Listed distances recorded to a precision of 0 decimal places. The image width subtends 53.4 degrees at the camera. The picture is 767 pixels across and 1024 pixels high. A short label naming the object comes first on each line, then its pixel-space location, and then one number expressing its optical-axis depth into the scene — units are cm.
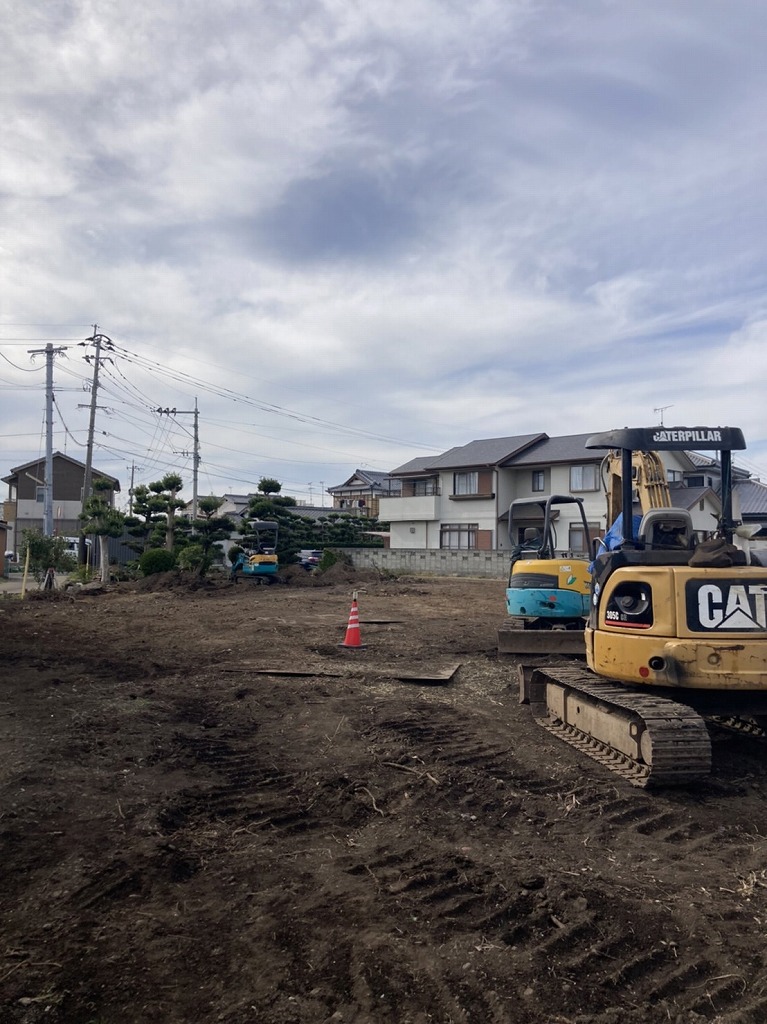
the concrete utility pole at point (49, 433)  3034
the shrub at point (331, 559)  3170
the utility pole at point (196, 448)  4604
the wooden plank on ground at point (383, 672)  924
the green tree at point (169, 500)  2833
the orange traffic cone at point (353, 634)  1199
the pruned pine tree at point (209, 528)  2723
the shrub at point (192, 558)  2595
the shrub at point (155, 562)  2547
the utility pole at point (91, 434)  2867
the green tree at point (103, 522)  2516
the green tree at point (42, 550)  2418
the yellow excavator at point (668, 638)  535
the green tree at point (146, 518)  2838
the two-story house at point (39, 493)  5250
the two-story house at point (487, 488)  3659
